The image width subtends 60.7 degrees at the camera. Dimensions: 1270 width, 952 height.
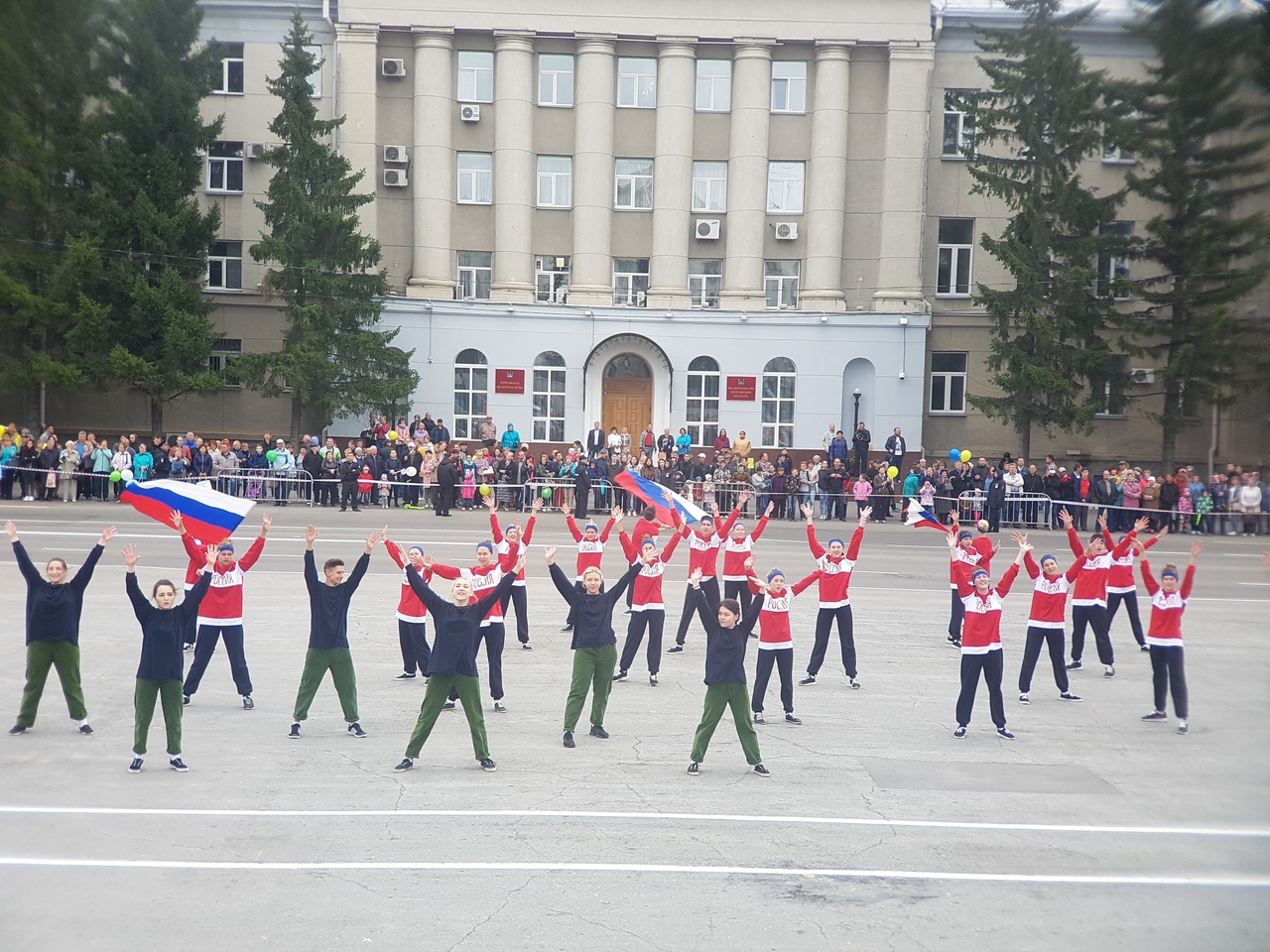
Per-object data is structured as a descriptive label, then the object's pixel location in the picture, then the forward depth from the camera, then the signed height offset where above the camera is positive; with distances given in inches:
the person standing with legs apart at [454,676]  430.0 -102.0
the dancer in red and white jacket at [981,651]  499.8 -99.5
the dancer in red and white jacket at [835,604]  591.8 -95.7
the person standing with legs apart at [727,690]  433.1 -105.9
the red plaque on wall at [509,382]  1519.4 +56.1
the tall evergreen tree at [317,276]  1328.7 +179.7
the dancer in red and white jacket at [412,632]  566.9 -112.7
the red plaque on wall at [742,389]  1523.1 +55.8
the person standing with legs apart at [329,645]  471.2 -99.2
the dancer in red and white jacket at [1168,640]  521.3 -97.3
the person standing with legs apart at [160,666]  416.2 -98.2
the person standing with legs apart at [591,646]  473.4 -97.3
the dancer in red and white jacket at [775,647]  525.7 -106.2
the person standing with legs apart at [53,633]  463.5 -96.3
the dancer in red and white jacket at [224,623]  519.8 -101.4
